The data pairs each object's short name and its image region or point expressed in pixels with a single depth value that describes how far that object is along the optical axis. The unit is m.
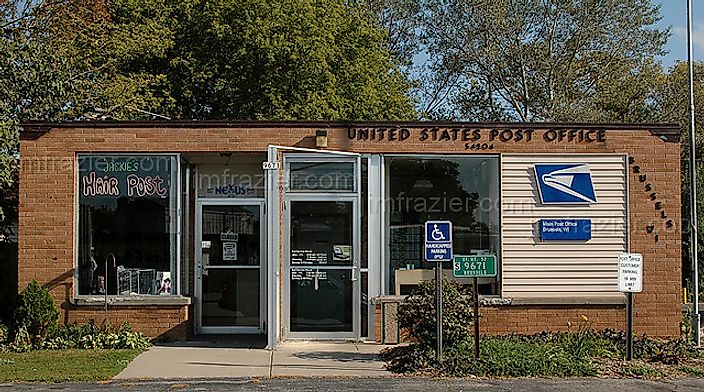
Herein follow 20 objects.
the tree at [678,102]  34.91
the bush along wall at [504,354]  11.84
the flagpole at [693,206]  14.79
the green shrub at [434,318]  12.44
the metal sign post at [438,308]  12.04
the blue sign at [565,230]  14.76
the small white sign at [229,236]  15.76
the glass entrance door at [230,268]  15.72
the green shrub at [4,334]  13.88
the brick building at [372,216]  14.51
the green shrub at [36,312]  13.76
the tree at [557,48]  38.84
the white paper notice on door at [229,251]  15.78
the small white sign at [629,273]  12.30
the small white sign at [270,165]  13.70
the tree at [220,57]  26.11
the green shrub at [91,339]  13.90
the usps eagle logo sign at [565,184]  14.78
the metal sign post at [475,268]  12.08
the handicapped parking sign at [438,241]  12.02
